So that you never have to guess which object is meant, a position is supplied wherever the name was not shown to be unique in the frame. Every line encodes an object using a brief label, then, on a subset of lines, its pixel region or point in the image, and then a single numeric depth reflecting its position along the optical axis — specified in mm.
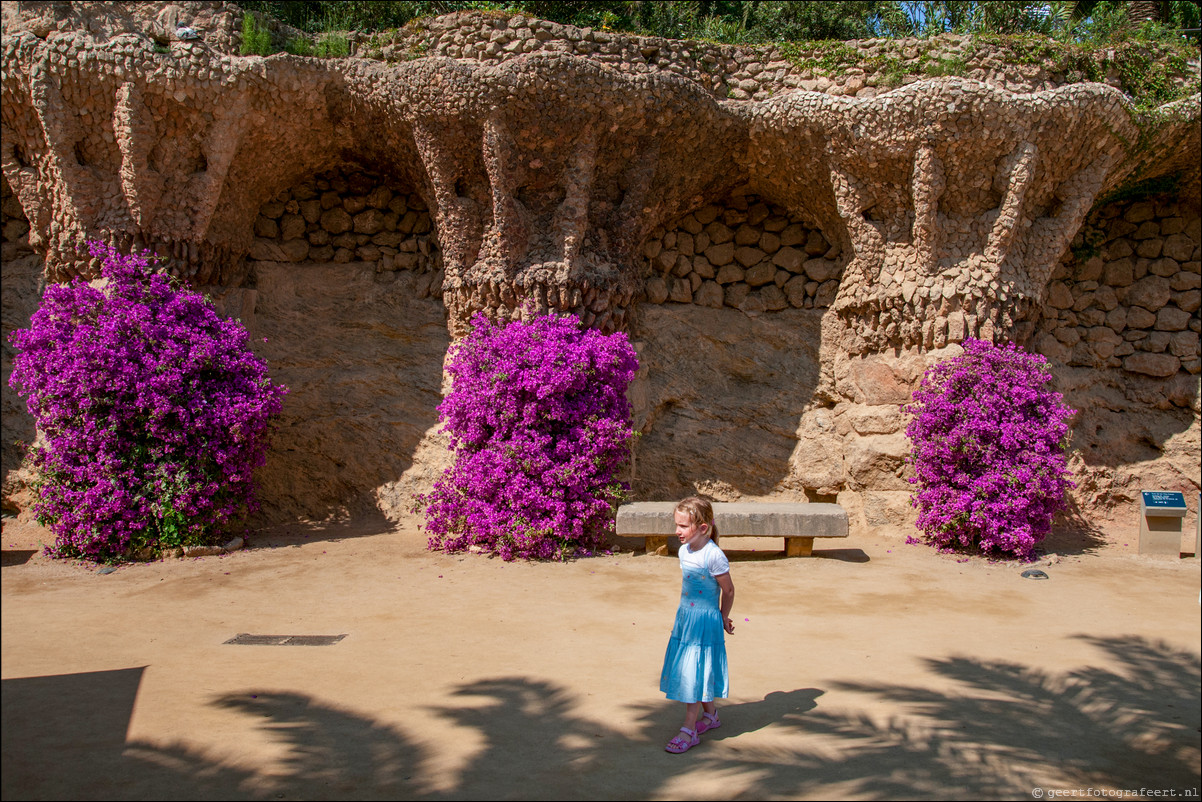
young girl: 3447
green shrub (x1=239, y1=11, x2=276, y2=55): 8297
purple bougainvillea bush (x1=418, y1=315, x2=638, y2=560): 7293
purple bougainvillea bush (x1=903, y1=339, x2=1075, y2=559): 7238
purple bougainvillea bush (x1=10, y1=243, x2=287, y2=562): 7141
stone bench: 7195
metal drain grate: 4754
